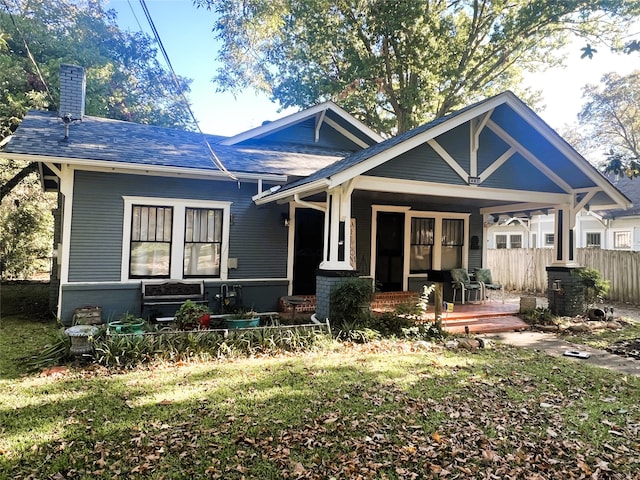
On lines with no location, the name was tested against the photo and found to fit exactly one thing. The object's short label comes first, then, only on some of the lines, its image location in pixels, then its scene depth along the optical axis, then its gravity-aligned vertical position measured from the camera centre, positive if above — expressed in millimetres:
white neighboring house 16594 +1542
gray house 7750 +1298
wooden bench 8211 -881
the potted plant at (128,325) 6539 -1257
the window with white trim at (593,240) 18391 +1074
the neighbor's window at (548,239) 20516 +1147
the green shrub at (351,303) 7168 -844
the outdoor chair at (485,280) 10898 -550
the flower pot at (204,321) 6805 -1162
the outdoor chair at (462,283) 10680 -620
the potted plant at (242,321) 7188 -1212
